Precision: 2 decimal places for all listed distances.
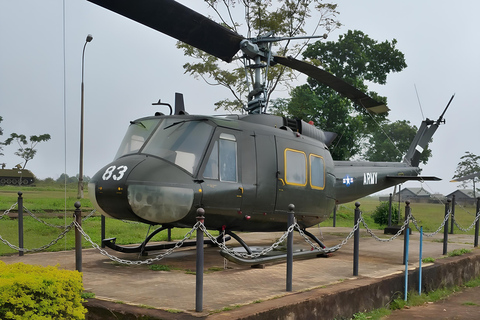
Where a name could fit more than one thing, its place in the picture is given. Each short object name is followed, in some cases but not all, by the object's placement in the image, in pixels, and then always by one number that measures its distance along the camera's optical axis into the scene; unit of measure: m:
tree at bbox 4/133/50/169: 47.41
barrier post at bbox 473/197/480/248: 12.01
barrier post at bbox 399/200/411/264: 7.90
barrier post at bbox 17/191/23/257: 8.86
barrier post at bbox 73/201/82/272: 5.65
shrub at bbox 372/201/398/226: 21.45
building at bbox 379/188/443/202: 52.54
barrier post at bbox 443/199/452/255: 10.16
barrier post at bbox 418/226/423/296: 8.10
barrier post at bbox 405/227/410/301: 7.66
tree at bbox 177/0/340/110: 20.91
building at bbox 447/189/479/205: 35.51
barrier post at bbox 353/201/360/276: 7.45
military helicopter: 6.83
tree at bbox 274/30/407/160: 31.24
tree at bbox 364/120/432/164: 52.75
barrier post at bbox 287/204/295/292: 6.01
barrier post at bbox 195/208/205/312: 4.75
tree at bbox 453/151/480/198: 67.57
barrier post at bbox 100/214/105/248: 9.76
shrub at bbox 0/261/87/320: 3.95
